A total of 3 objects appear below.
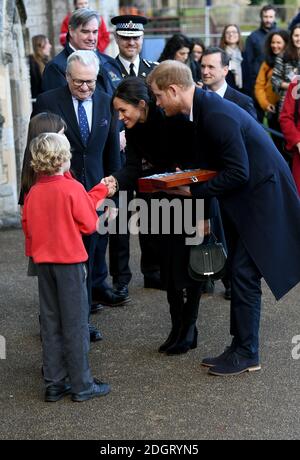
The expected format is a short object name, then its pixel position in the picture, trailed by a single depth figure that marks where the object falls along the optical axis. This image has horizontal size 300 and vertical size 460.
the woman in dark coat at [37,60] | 10.49
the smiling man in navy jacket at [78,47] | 5.86
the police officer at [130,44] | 6.42
